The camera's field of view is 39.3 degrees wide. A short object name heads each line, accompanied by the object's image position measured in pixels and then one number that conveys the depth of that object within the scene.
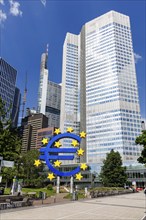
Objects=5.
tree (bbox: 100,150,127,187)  58.75
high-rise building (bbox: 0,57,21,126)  164.88
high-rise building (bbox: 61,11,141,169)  134.12
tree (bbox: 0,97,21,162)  23.75
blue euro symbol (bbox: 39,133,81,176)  33.50
